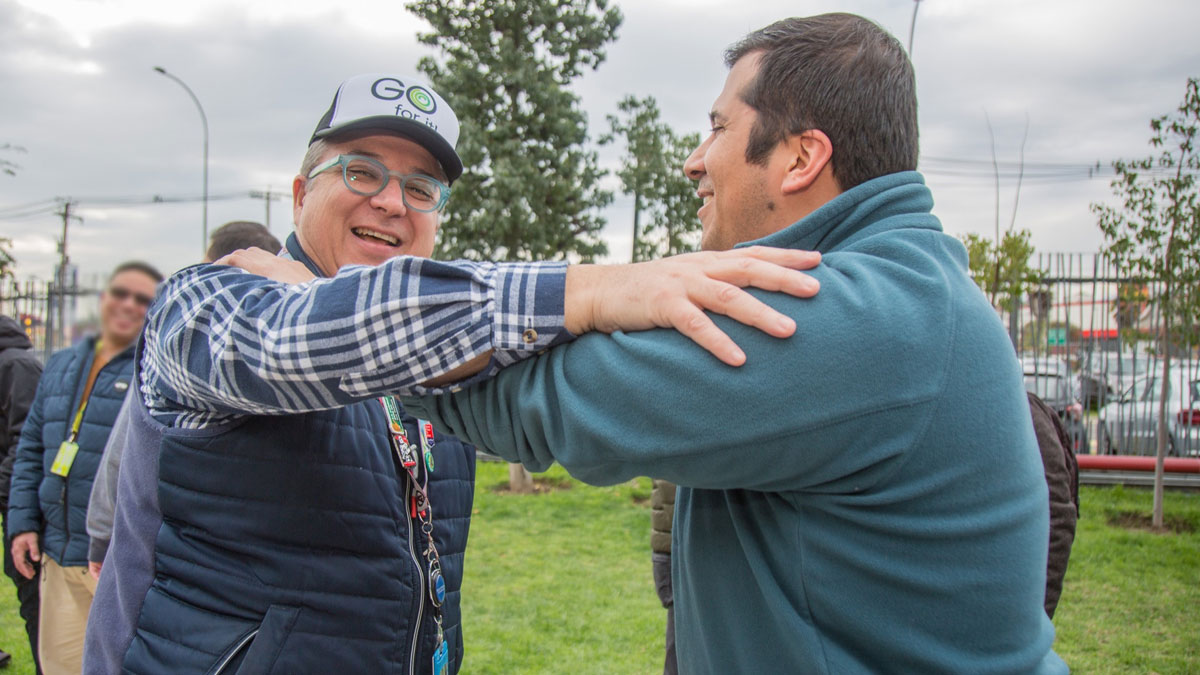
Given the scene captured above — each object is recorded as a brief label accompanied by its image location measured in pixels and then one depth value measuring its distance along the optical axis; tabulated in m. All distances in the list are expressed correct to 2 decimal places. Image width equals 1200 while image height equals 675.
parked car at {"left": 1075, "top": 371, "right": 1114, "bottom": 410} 10.84
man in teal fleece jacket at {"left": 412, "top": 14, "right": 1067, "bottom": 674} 1.11
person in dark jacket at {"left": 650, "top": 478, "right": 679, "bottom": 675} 3.34
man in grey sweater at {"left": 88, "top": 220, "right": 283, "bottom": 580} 2.95
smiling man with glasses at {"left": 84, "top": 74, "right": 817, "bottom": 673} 1.17
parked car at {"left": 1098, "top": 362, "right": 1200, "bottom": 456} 10.58
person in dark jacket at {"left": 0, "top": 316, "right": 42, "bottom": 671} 4.82
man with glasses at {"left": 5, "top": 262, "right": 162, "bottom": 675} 3.76
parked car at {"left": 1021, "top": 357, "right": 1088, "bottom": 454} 10.59
